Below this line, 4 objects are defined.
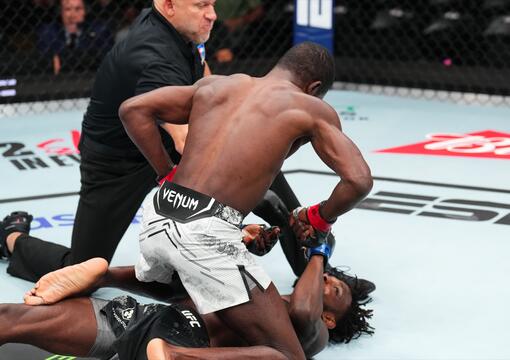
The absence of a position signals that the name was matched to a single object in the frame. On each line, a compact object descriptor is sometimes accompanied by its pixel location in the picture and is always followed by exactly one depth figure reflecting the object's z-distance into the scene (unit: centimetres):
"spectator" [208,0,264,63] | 1124
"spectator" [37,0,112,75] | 1048
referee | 516
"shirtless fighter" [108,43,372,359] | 399
